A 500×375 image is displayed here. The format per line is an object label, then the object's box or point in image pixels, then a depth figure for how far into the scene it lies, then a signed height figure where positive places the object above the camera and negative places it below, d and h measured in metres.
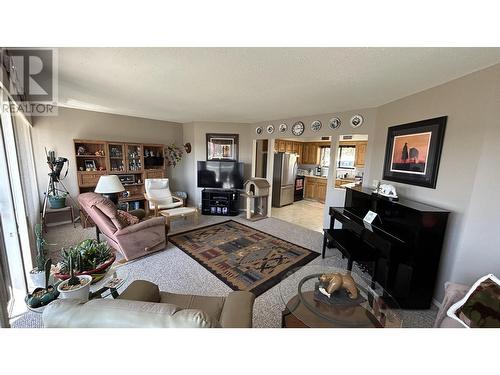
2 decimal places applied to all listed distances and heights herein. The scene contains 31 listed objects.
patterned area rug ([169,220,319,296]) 2.26 -1.39
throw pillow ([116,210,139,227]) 2.55 -0.84
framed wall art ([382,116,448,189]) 1.93 +0.16
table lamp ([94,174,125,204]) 2.92 -0.44
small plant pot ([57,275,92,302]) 1.03 -0.75
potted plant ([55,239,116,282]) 1.24 -0.72
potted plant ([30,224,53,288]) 1.37 -0.84
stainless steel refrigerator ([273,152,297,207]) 5.50 -0.47
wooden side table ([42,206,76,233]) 3.47 -1.06
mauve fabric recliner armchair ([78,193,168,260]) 2.39 -0.95
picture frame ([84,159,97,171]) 3.94 -0.18
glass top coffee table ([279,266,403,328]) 1.31 -1.08
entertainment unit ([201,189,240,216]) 4.65 -1.04
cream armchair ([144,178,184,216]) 4.13 -0.80
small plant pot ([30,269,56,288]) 1.36 -0.88
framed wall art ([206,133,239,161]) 4.74 +0.34
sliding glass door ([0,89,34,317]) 1.67 -0.59
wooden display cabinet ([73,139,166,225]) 3.85 -0.13
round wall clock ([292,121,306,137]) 3.84 +0.69
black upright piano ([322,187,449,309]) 1.77 -0.84
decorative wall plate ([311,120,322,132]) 3.61 +0.71
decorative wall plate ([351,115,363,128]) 3.10 +0.71
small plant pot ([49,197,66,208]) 3.50 -0.86
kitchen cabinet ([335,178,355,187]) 5.61 -0.52
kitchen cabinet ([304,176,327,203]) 6.31 -0.87
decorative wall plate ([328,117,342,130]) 3.35 +0.72
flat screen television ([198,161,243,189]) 4.61 -0.34
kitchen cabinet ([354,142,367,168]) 5.31 +0.30
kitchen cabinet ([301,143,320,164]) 6.56 +0.33
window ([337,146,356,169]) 5.87 +0.23
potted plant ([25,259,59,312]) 1.07 -0.82
